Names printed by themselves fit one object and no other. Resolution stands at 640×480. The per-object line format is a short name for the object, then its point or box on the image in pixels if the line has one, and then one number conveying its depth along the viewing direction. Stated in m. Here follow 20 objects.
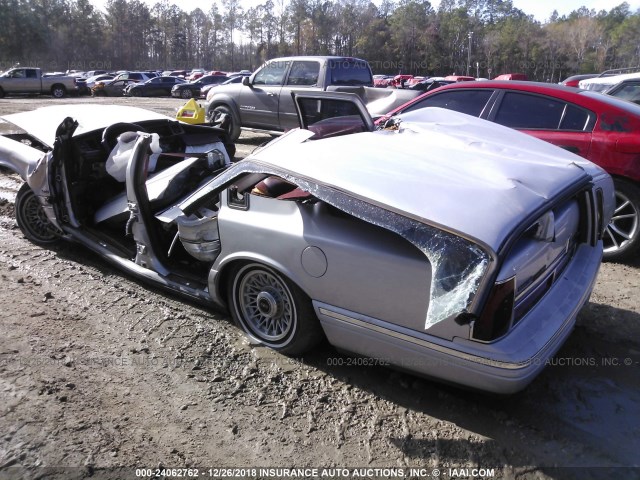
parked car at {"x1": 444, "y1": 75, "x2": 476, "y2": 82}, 26.20
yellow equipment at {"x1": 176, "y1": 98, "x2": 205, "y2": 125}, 8.23
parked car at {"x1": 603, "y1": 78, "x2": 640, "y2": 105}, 8.55
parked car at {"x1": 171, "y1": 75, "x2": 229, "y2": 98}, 30.33
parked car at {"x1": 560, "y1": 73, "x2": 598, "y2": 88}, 14.01
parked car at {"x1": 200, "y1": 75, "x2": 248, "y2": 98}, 25.47
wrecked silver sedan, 2.39
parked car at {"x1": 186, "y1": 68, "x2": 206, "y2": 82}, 43.83
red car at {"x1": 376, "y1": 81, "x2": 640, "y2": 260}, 4.81
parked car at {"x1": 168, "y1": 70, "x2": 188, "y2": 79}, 47.75
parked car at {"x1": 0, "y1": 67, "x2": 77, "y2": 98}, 27.61
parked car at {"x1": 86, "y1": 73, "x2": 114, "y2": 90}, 34.94
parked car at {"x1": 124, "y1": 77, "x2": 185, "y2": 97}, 31.05
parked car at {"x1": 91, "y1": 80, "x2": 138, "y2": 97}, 31.89
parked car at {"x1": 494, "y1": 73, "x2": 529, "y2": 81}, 18.42
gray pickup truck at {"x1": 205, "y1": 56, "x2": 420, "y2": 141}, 10.40
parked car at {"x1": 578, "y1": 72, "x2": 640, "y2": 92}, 9.96
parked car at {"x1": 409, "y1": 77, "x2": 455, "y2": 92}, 23.17
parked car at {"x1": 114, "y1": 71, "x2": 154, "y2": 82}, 33.16
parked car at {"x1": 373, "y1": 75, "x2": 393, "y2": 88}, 29.20
